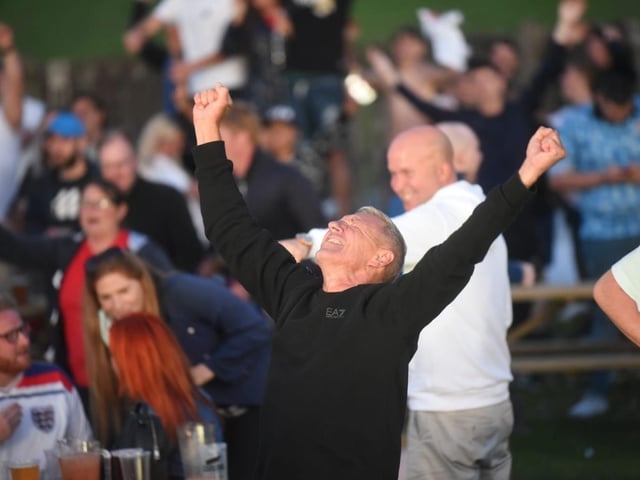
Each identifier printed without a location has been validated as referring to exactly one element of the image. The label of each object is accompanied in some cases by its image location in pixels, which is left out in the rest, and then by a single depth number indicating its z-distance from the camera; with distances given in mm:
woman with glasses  15398
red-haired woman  11656
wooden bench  19062
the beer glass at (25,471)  10539
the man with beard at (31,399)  11781
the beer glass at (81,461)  10344
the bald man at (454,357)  11437
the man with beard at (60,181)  20031
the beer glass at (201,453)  10805
